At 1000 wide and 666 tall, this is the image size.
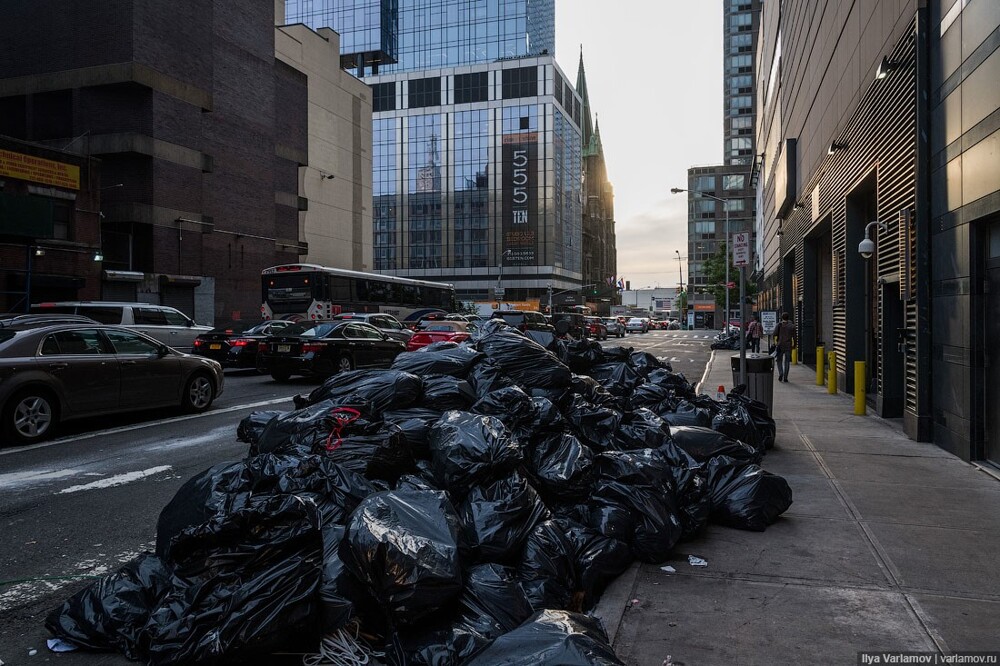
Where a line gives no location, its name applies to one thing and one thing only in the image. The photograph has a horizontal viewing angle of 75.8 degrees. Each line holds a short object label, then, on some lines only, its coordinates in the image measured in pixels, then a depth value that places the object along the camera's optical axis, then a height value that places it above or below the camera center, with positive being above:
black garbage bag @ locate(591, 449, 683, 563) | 4.12 -1.09
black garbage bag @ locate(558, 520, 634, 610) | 3.66 -1.34
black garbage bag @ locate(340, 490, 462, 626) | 2.86 -1.03
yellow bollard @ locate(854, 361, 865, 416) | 10.66 -0.92
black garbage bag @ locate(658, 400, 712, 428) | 6.98 -0.92
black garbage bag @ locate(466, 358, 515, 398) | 5.98 -0.43
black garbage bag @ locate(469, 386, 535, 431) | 4.98 -0.58
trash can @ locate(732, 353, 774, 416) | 9.26 -0.65
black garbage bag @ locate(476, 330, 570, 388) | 6.37 -0.28
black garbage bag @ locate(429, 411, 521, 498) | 3.91 -0.76
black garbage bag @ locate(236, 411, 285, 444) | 5.68 -0.83
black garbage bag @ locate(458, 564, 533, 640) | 2.94 -1.27
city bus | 26.36 +1.76
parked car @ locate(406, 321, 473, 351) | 18.70 -0.03
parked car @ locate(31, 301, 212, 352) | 16.56 +0.44
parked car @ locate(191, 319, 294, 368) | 16.25 -0.29
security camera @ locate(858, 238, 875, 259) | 10.20 +1.36
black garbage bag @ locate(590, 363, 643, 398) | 7.91 -0.57
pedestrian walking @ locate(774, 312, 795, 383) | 16.23 -0.28
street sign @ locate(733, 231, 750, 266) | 11.45 +1.45
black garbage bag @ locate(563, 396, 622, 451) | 5.51 -0.80
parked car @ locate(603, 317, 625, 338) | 47.91 +0.41
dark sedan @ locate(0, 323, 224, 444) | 7.80 -0.56
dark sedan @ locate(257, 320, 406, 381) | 14.41 -0.39
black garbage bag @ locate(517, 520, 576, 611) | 3.32 -1.27
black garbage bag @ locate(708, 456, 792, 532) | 4.81 -1.26
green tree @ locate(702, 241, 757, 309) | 56.94 +4.99
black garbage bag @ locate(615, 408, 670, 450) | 5.55 -0.88
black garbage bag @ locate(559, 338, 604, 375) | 8.32 -0.31
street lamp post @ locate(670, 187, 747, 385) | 9.28 -0.52
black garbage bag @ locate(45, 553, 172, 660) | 3.10 -1.37
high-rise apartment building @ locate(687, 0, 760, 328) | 94.38 +27.98
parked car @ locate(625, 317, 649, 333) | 61.84 +0.72
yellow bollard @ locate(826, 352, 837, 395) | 13.75 -0.95
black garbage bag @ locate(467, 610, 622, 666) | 2.27 -1.15
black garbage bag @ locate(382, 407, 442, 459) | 4.54 -0.68
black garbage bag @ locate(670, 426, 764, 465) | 5.70 -1.02
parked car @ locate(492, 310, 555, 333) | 21.64 +0.54
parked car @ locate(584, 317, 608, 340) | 39.66 +0.22
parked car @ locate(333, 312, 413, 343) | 19.98 +0.36
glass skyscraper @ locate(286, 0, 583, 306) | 88.06 +27.16
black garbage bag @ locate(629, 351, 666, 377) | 8.65 -0.42
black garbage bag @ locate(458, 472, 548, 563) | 3.51 -1.05
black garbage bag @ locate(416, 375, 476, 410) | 5.47 -0.53
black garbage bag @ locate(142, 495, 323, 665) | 2.77 -1.17
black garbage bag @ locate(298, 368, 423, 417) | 5.33 -0.50
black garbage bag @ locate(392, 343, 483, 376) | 6.34 -0.29
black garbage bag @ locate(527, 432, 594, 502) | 4.39 -0.95
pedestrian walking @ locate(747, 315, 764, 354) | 26.94 +0.01
